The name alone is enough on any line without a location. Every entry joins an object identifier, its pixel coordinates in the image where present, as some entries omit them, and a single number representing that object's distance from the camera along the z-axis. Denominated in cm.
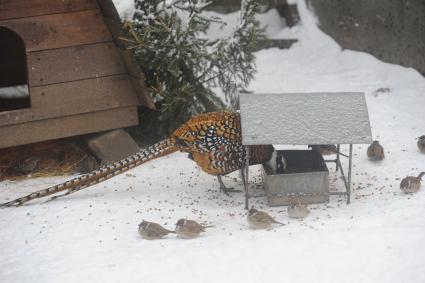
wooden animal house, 1434
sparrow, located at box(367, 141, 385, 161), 1426
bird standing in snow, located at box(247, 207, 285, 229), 1122
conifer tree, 1519
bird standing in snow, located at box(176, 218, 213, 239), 1108
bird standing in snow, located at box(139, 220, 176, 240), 1115
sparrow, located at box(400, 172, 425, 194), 1222
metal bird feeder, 1167
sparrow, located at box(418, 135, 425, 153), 1422
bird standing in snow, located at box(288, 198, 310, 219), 1163
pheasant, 1274
